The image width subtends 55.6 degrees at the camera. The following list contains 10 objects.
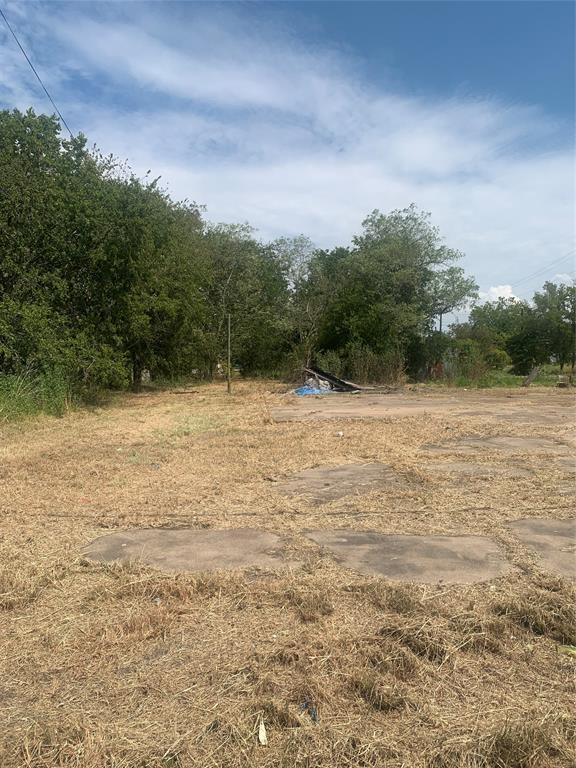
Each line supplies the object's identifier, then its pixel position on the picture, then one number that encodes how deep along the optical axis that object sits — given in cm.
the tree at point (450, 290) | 2323
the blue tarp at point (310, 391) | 1855
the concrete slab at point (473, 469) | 578
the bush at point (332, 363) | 2230
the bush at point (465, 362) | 2123
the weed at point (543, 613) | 251
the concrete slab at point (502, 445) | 730
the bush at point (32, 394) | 990
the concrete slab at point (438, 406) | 1148
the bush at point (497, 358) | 2513
